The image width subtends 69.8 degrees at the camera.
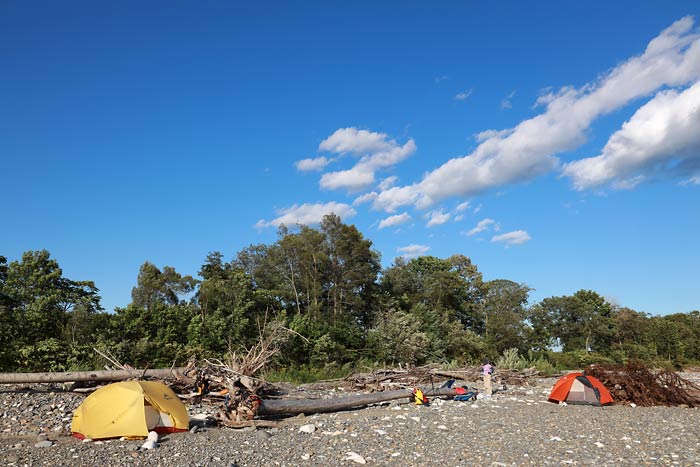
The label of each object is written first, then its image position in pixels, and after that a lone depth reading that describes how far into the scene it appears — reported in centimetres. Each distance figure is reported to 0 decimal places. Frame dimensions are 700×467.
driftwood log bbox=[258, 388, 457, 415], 1086
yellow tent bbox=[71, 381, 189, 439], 898
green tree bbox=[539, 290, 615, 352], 5259
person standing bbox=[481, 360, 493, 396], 1623
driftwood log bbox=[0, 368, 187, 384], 1235
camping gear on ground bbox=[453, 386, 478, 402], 1502
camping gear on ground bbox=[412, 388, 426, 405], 1380
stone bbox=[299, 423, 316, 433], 977
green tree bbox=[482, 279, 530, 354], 4519
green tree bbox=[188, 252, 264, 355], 2483
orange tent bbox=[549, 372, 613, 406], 1451
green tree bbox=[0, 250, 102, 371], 1984
